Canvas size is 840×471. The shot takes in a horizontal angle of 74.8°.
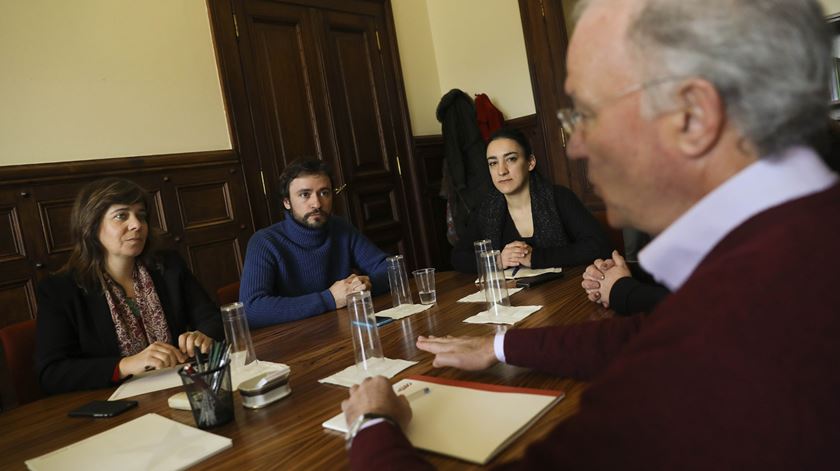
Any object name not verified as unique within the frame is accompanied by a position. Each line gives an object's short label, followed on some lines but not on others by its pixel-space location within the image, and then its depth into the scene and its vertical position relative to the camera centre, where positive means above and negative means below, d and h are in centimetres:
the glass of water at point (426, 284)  176 -26
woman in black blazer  164 -14
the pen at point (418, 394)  97 -33
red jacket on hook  444 +61
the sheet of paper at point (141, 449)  91 -34
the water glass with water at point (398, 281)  181 -24
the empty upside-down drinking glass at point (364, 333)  118 -25
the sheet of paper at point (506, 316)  139 -32
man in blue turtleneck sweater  227 -12
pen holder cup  101 -29
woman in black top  246 -12
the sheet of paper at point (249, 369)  129 -33
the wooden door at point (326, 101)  356 +85
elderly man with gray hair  48 -9
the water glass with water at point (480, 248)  157 -16
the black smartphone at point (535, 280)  178 -31
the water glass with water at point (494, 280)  149 -24
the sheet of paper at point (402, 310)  169 -32
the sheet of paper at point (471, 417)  77 -34
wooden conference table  86 -34
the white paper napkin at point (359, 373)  113 -33
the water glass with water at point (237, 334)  128 -23
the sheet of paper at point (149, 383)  134 -33
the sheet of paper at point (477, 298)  172 -32
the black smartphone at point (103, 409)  119 -33
